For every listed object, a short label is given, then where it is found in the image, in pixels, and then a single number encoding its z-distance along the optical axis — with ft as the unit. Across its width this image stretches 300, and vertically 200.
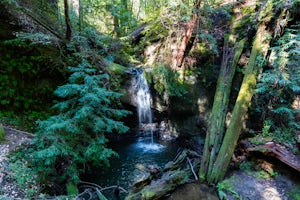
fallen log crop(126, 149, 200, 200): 15.10
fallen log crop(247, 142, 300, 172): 15.75
